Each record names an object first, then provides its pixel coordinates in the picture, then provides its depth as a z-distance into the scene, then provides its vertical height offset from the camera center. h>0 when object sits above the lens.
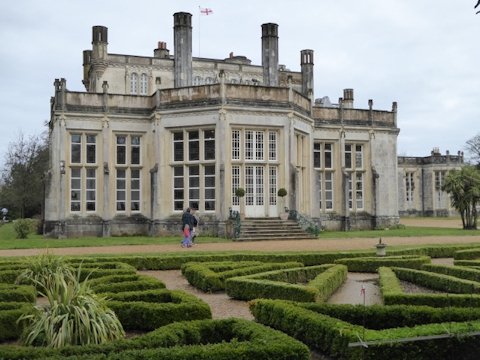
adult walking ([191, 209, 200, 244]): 24.03 -0.30
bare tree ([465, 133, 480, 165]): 71.75 +8.77
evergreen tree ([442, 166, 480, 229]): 35.53 +1.47
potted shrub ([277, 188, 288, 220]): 27.80 +1.03
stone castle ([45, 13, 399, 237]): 28.28 +3.34
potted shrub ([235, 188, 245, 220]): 27.32 +0.93
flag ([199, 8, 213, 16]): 44.19 +16.80
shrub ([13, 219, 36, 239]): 28.52 -0.59
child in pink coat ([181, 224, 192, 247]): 22.75 -1.05
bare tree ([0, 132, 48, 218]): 51.34 +3.86
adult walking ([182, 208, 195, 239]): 23.39 -0.20
